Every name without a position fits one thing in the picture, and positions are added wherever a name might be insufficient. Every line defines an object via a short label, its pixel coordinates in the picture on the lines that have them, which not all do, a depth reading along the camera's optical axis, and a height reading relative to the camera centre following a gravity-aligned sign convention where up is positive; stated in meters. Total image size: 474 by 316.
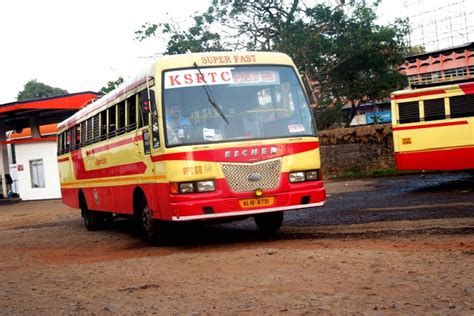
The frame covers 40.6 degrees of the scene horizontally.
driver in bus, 9.22 +0.47
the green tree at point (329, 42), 31.00 +5.12
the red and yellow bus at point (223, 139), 9.07 +0.20
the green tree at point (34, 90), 81.12 +10.21
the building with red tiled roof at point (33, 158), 33.12 +0.63
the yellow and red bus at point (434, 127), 16.38 +0.17
